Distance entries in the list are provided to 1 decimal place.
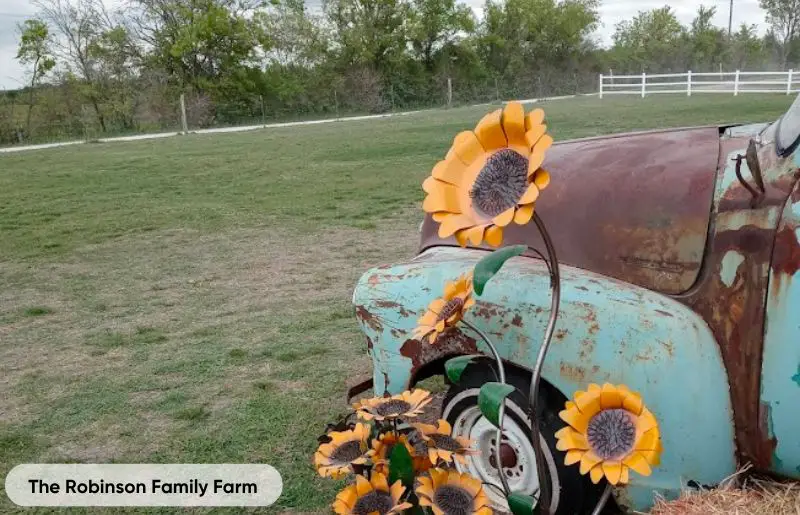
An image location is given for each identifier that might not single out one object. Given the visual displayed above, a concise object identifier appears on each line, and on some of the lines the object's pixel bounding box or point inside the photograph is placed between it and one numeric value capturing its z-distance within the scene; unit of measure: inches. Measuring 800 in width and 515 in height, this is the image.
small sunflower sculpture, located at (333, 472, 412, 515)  72.2
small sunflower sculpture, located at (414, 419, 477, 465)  78.6
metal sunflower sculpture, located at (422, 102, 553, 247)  64.5
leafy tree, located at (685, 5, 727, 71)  2411.4
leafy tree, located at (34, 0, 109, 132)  1430.9
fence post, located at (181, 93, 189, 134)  1173.6
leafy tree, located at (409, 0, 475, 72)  1914.4
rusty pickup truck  80.9
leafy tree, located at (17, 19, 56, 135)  1402.6
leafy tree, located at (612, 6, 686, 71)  2380.7
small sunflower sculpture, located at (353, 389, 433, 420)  76.9
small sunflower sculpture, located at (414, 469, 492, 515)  72.8
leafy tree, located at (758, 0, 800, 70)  2151.1
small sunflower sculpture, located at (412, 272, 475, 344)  78.8
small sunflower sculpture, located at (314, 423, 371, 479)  74.2
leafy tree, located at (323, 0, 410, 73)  1806.1
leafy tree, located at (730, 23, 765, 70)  2425.0
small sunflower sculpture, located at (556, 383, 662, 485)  65.4
